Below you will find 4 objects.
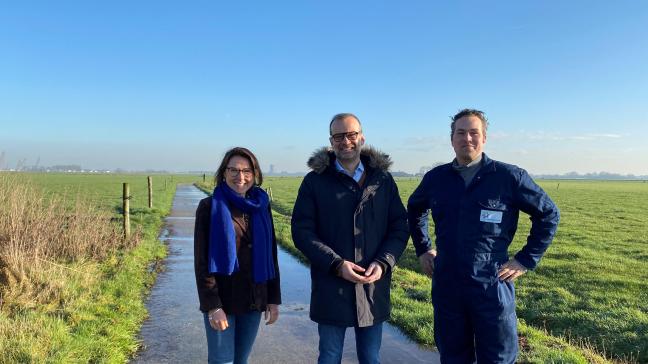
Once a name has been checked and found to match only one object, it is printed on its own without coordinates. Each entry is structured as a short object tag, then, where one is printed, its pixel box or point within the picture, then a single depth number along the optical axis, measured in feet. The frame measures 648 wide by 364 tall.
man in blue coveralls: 9.96
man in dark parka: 10.30
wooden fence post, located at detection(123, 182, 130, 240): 35.55
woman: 10.12
